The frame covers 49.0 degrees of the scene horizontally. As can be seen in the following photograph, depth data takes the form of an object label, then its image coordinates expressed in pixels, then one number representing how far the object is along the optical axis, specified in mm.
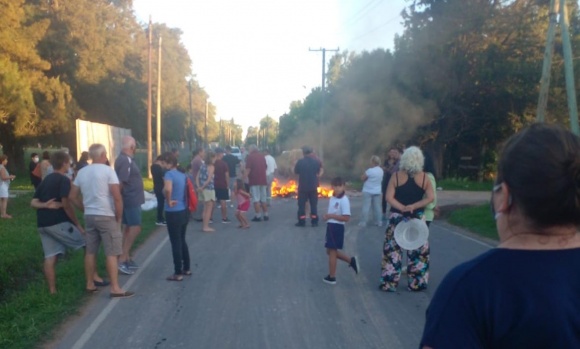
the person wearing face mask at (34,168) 19031
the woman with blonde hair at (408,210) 8008
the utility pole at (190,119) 56225
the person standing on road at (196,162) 15125
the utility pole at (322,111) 42241
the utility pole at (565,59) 15539
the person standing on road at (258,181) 15901
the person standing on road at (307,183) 14805
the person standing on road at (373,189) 14836
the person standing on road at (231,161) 18508
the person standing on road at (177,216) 9047
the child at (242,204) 14492
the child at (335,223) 8578
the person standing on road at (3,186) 15438
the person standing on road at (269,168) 18344
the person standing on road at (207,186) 14336
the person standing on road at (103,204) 7867
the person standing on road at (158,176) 14281
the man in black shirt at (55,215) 7867
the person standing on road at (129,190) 9391
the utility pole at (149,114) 31734
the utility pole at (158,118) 33500
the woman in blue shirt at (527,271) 1818
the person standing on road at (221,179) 15375
